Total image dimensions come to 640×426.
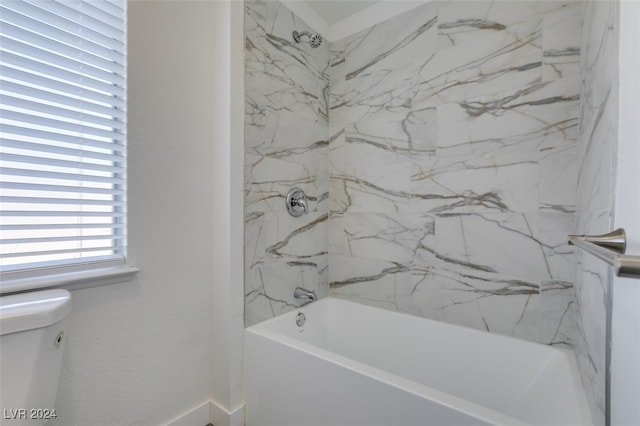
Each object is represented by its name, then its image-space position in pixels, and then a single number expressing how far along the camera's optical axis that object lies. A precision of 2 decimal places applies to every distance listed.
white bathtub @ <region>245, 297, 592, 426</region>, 0.97
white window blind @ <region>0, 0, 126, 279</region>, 0.91
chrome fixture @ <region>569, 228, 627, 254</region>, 0.53
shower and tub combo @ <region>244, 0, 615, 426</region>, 1.20
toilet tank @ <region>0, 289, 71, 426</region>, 0.75
